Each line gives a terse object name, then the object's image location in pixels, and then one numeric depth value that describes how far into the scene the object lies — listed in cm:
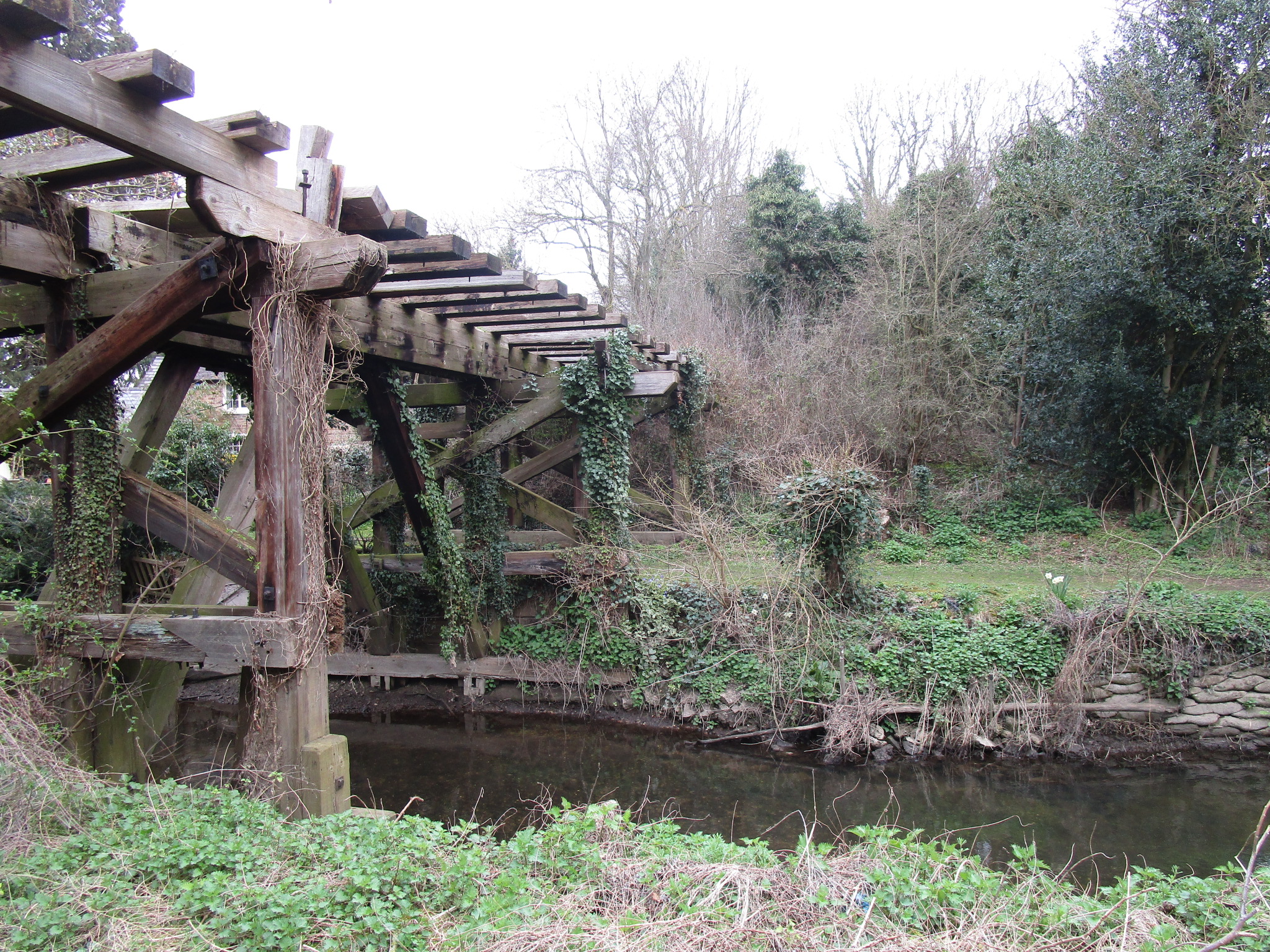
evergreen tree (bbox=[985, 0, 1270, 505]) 1091
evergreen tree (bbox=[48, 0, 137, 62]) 1327
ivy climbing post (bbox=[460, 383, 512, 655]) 869
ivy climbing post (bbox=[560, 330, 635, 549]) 837
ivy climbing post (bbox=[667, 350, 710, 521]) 1127
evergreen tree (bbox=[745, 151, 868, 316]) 1762
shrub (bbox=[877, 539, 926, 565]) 1245
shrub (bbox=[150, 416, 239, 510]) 935
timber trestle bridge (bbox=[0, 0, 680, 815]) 362
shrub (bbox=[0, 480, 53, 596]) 775
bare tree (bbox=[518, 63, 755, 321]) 1962
